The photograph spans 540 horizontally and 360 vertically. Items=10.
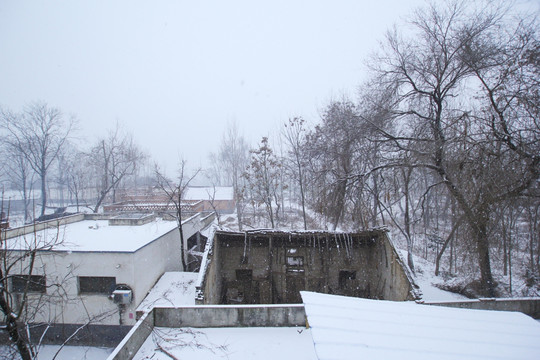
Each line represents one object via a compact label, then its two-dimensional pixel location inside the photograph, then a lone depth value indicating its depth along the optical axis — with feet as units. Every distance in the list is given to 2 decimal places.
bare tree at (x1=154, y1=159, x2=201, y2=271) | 40.33
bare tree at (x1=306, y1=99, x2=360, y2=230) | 34.65
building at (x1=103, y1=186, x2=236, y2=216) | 67.67
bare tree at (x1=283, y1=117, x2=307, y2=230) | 58.59
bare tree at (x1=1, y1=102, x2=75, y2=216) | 83.35
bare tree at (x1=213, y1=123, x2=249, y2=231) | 119.32
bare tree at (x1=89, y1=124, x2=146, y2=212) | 85.83
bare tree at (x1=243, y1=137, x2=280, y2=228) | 58.59
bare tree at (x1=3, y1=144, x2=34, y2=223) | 90.58
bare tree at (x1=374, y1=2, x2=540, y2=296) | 24.53
